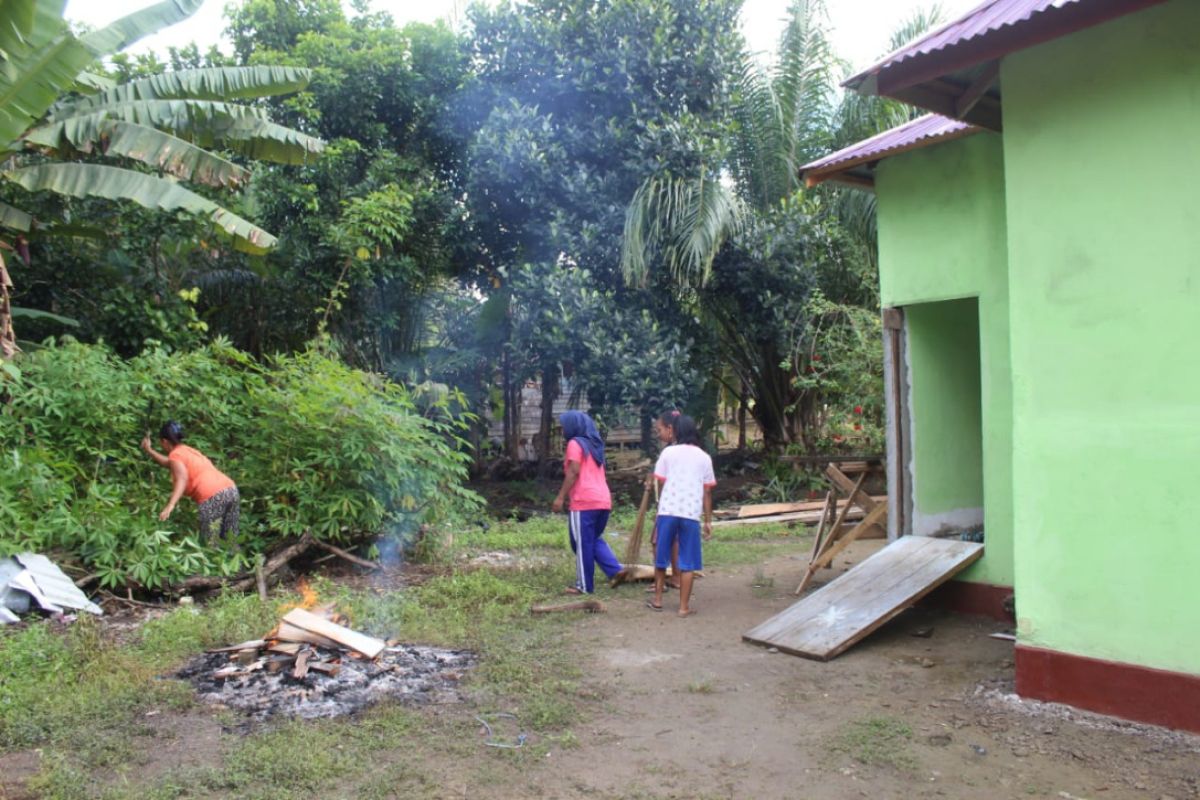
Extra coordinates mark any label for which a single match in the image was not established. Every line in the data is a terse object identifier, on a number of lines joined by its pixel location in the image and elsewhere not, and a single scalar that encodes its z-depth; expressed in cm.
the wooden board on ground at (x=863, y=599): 607
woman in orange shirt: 793
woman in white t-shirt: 723
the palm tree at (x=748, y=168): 1291
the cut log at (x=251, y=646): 583
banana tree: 791
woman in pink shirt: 781
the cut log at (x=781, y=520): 1247
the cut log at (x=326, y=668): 548
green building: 427
